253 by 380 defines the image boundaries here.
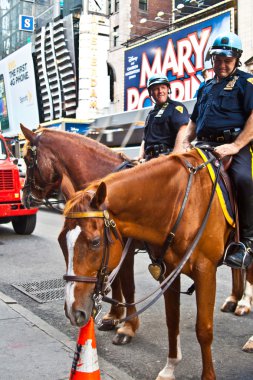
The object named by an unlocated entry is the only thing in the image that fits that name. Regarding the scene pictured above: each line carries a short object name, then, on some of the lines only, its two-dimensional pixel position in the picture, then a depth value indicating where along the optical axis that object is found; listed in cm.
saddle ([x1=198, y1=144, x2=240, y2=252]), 381
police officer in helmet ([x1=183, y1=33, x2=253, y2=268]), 384
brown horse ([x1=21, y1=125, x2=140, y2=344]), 511
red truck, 1130
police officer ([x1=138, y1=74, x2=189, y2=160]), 547
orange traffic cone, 326
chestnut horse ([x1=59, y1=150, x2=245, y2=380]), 289
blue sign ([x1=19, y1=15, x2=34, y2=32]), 3553
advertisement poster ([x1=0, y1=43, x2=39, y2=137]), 3697
